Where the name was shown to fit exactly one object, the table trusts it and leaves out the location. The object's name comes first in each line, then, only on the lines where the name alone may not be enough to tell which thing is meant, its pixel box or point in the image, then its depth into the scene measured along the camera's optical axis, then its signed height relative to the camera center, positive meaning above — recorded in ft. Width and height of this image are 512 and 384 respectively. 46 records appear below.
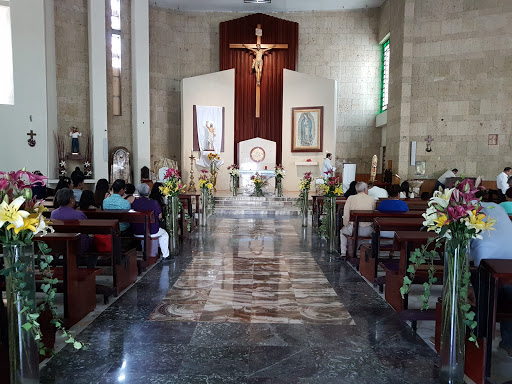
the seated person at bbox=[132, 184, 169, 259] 16.87 -2.24
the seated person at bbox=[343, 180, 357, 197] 21.88 -1.63
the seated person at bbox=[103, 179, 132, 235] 16.60 -1.94
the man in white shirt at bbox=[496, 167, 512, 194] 33.01 -1.60
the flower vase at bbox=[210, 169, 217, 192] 44.78 -1.82
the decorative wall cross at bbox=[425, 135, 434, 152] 40.68 +1.98
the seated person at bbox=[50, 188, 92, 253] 13.44 -1.86
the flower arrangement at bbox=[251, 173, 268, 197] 41.01 -2.64
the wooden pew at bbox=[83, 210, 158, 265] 15.25 -2.32
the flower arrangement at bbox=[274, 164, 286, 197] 42.32 -2.13
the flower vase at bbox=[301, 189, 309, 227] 28.95 -3.64
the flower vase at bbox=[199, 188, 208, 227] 29.27 -3.70
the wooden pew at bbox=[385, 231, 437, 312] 11.21 -3.19
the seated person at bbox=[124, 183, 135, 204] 20.15 -1.66
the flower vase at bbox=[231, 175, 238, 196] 42.26 -2.81
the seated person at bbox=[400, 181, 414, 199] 24.46 -1.81
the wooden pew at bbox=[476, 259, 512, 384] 7.14 -2.65
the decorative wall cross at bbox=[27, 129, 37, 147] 36.96 +1.67
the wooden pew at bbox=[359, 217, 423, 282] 13.79 -2.40
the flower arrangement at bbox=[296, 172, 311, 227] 29.88 -2.59
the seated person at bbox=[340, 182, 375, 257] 17.75 -2.09
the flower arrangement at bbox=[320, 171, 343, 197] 19.61 -1.35
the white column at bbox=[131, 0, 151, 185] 43.45 +8.15
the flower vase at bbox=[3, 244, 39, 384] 6.72 -2.62
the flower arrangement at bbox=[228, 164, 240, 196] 42.16 -1.97
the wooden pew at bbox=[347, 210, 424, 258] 16.28 -2.25
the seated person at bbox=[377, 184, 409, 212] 16.96 -1.95
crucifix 51.65 +14.15
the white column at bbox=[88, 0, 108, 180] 40.14 +7.36
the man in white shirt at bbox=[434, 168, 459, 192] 38.34 -1.41
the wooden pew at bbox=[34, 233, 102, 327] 10.19 -3.34
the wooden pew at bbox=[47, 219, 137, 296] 12.15 -2.94
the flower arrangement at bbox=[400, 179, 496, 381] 7.31 -1.79
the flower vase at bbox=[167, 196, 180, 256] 19.08 -3.14
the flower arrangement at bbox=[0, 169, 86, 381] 6.56 -1.79
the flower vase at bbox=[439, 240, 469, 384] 7.52 -2.96
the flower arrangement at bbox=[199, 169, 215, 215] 29.53 -2.66
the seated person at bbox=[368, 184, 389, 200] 22.63 -1.85
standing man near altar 40.45 -0.46
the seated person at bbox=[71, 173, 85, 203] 21.05 -1.51
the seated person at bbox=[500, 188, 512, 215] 15.16 -1.71
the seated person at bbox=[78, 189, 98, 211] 16.44 -1.79
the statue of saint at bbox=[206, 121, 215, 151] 50.57 +3.25
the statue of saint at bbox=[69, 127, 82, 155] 40.32 +1.66
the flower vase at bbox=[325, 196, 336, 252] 20.11 -3.22
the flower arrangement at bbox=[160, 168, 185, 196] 18.93 -1.25
